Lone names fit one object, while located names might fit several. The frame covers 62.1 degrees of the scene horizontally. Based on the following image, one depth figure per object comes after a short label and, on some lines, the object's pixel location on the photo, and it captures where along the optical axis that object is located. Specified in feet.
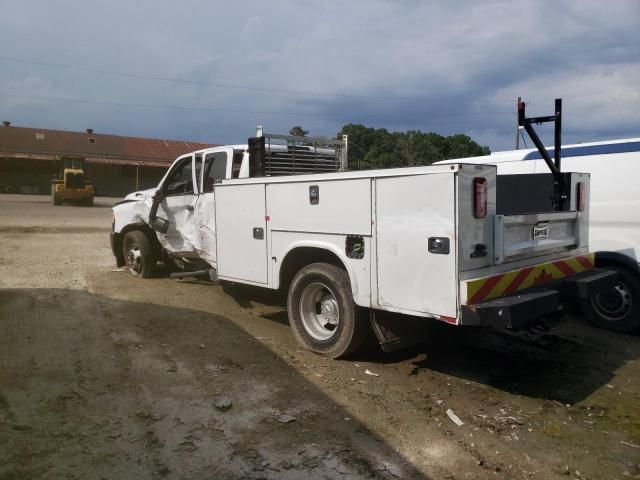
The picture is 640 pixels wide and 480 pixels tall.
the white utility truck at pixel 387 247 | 13.34
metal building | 141.79
